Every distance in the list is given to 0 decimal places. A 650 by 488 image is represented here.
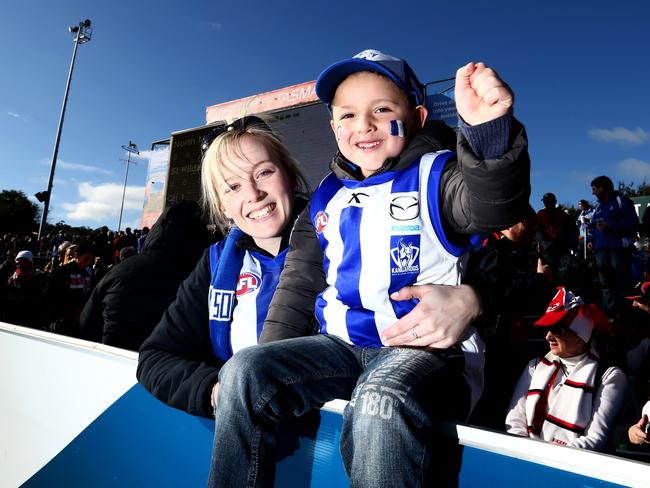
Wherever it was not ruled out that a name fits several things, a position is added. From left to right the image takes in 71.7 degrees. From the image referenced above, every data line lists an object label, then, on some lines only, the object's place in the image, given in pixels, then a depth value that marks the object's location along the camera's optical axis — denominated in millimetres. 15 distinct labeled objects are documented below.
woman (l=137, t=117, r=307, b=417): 1371
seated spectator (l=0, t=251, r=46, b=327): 5602
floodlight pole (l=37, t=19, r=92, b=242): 18553
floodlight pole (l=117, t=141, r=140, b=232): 54188
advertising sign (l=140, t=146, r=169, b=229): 16547
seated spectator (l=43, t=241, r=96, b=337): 5316
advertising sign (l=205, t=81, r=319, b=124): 17875
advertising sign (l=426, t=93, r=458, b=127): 13690
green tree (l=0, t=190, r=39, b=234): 49531
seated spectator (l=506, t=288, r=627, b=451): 2014
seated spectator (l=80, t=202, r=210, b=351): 2223
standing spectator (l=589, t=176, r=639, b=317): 5277
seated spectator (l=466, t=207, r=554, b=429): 2436
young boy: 902
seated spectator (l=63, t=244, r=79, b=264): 6289
